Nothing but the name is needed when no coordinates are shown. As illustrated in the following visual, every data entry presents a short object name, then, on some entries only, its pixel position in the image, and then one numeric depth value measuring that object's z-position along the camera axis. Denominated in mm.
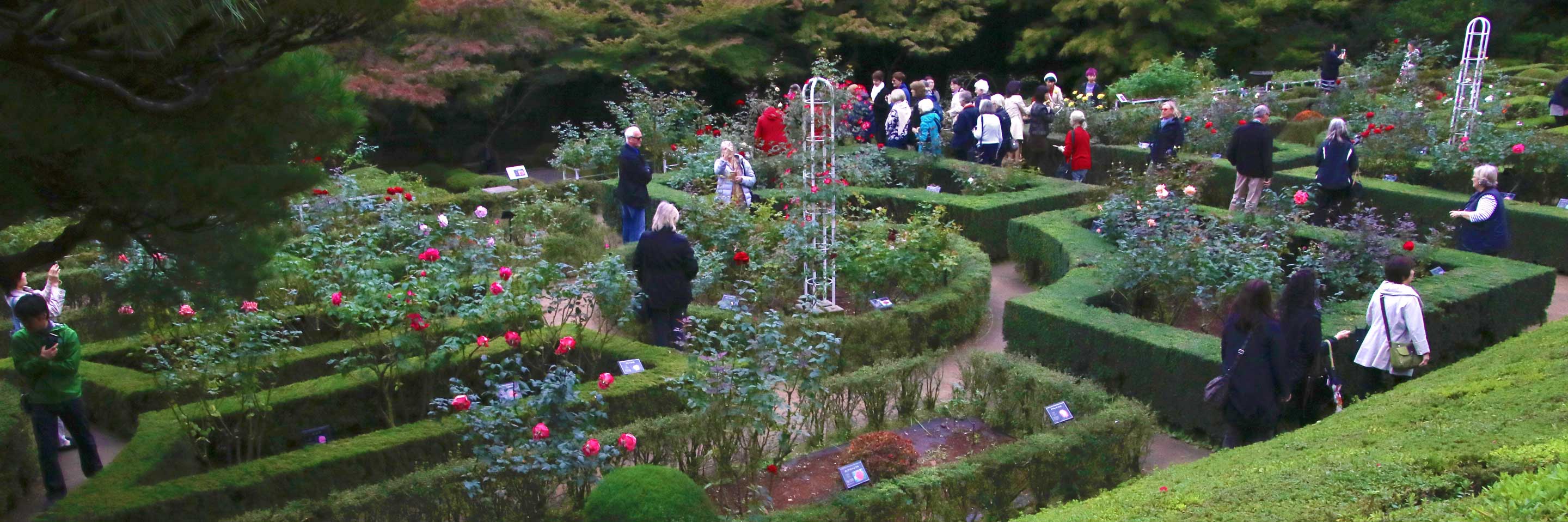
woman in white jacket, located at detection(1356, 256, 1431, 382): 6141
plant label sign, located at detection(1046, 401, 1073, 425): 5781
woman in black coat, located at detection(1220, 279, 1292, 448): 5363
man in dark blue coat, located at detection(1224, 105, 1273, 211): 10414
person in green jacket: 5766
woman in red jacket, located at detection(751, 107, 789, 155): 12531
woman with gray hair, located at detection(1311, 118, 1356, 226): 9930
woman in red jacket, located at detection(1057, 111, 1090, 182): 12859
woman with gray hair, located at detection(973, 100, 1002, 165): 13258
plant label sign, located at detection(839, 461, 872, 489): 5117
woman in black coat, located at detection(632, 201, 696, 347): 7344
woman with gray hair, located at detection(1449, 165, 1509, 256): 8477
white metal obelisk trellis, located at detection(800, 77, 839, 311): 8102
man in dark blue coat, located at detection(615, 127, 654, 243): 10148
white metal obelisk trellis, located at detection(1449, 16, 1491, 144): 11562
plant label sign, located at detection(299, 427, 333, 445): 6094
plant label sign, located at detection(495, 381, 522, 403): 5129
